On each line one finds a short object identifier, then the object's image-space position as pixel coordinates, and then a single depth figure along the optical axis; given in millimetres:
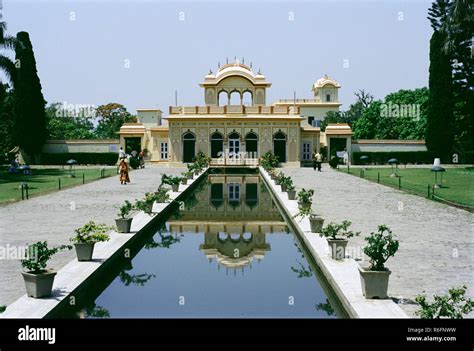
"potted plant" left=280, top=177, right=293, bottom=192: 21038
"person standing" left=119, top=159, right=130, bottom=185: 27133
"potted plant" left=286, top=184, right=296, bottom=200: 19652
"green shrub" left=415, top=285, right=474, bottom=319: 6035
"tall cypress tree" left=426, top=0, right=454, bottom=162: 41125
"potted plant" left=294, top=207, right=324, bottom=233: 12852
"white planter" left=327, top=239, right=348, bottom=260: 9961
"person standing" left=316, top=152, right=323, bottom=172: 37750
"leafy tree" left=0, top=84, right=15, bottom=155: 45516
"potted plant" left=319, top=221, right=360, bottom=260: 9969
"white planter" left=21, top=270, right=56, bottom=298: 7492
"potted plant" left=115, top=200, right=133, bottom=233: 12711
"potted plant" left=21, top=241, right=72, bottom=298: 7512
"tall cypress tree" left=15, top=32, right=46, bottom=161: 41219
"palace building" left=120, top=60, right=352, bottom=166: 43125
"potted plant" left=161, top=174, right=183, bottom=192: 23078
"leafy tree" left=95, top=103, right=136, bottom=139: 76438
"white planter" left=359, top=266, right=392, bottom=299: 7473
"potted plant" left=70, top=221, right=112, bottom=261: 9742
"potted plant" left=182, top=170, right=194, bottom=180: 28238
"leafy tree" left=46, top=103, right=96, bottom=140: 64125
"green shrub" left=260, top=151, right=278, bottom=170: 36781
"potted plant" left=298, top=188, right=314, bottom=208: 15836
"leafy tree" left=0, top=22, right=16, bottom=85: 32831
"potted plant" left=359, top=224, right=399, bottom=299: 7477
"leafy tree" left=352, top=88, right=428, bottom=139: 57844
